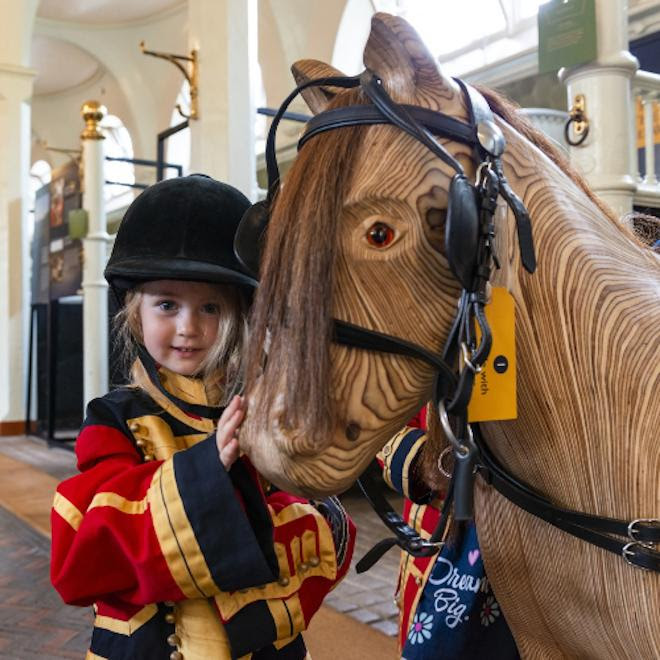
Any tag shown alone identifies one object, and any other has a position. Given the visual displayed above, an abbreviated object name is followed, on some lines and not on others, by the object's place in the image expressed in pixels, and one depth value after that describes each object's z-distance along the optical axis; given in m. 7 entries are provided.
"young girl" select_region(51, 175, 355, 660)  0.94
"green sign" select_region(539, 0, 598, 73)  2.54
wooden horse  0.68
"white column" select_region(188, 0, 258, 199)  3.86
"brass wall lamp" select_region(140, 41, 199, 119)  3.99
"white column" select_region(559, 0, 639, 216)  2.60
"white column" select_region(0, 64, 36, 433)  8.35
